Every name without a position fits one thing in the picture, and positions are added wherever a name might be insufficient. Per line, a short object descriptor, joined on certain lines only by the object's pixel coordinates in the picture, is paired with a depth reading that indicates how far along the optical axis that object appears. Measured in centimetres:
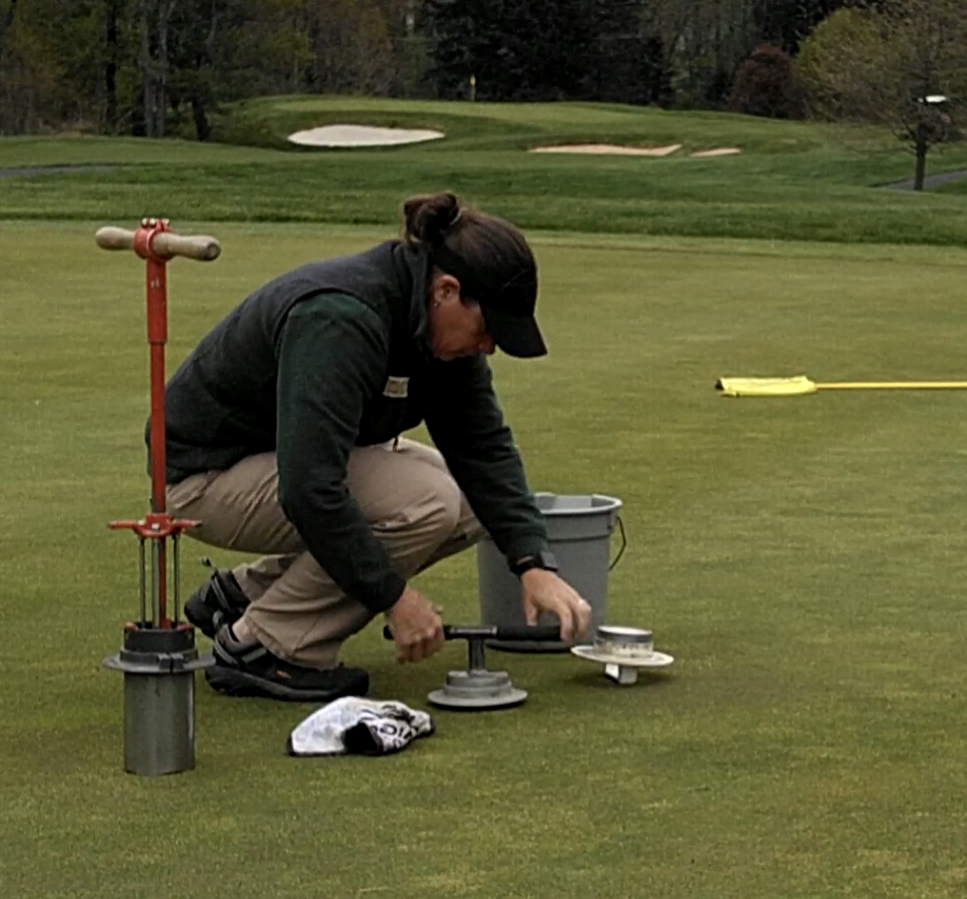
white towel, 805
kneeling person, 822
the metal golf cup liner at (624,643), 922
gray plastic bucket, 982
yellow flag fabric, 1897
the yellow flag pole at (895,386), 1954
